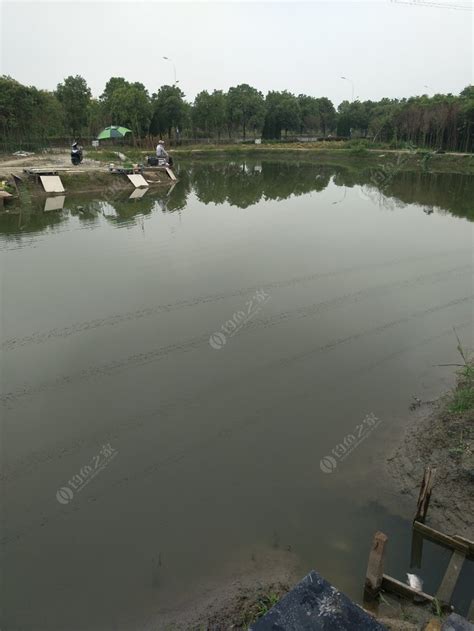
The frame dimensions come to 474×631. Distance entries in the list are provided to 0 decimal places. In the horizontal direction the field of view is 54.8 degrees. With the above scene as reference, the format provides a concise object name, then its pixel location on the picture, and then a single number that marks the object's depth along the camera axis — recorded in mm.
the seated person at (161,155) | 35131
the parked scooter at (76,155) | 31898
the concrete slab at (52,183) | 26750
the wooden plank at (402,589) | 4859
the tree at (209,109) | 67938
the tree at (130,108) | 55688
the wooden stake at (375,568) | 4734
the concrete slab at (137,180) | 31000
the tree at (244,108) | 73188
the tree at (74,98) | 52031
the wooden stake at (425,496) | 5570
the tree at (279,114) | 76312
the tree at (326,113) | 85938
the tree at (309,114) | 83875
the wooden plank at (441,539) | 5379
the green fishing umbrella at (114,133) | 38250
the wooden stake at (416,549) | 5617
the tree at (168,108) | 62250
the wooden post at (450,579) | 4905
